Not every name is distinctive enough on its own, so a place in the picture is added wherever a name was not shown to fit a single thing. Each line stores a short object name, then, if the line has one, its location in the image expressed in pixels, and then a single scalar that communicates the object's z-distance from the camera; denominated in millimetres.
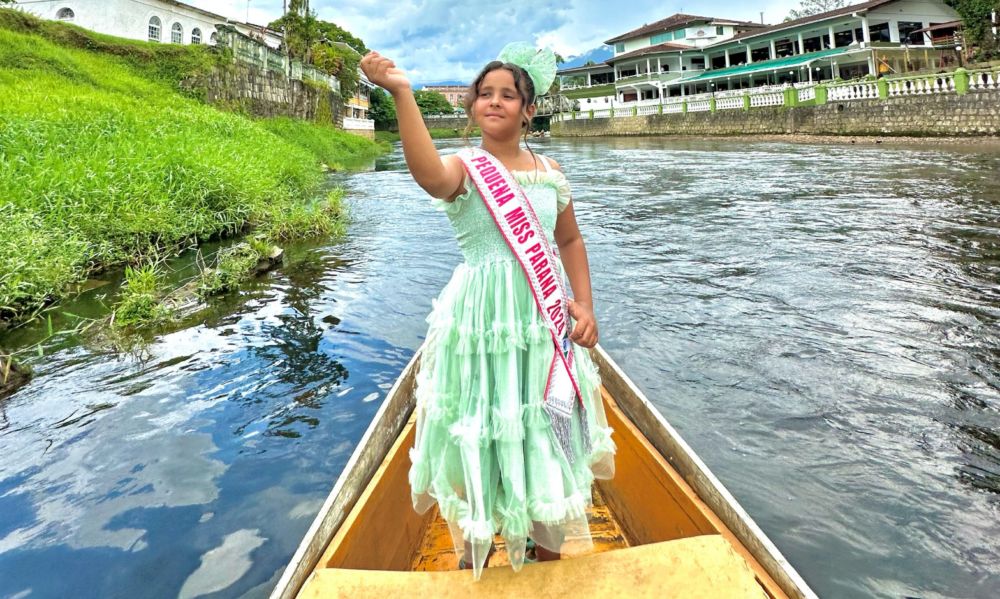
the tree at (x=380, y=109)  63519
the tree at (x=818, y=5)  56000
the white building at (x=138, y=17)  30531
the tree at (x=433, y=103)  91688
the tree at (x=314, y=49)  38000
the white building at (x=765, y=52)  36531
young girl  1741
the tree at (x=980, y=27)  29172
